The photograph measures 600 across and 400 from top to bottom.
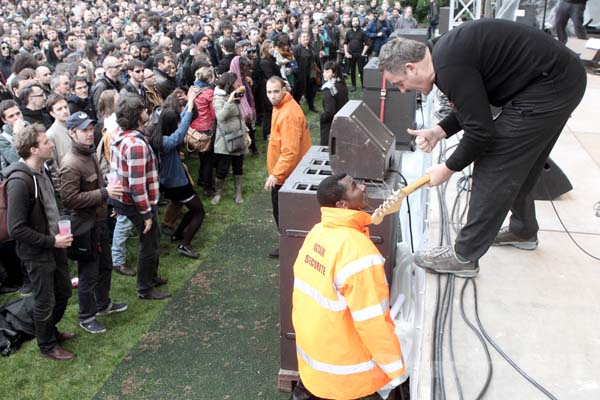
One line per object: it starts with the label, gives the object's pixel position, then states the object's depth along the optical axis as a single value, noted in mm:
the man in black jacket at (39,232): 4184
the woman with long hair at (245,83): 9023
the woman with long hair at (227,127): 7473
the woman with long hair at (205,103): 7422
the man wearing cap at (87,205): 4676
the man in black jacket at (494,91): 3104
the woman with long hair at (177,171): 6199
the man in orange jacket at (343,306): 2943
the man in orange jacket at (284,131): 5910
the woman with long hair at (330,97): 7785
